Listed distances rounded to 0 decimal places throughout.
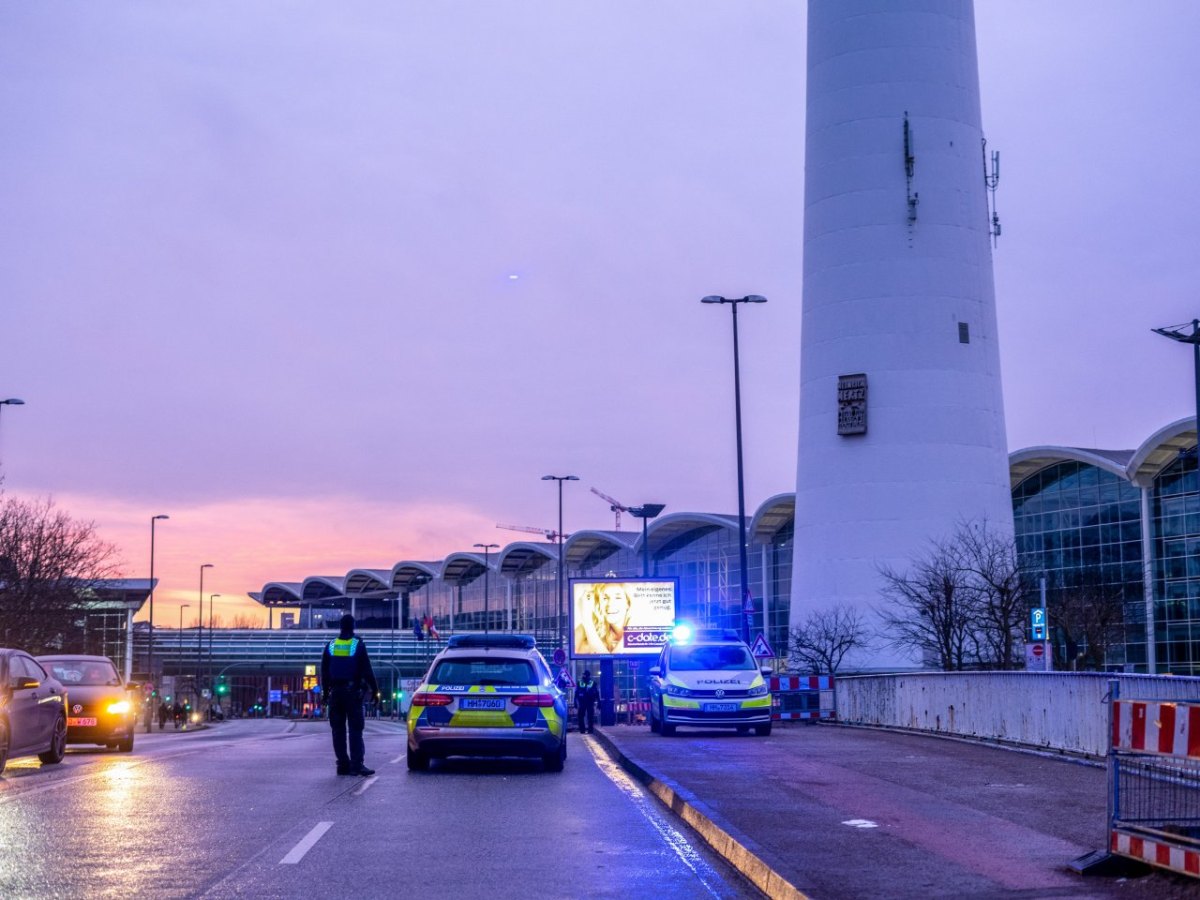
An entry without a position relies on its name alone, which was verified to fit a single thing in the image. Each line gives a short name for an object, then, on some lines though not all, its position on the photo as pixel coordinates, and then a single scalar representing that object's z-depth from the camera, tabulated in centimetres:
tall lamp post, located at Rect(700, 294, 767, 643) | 4035
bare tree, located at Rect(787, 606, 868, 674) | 5494
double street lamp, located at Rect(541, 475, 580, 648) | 7575
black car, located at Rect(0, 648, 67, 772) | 1831
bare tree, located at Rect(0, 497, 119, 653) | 5053
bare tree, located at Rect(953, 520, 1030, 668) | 4441
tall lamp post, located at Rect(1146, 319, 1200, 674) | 5892
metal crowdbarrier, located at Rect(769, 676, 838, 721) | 3650
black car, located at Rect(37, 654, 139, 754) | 2441
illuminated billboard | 4594
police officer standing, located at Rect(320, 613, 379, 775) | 1761
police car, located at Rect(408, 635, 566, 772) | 1812
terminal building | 5956
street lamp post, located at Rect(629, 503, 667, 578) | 6143
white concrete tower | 5269
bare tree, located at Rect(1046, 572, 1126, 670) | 5153
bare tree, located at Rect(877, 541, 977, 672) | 4619
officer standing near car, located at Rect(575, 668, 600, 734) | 3588
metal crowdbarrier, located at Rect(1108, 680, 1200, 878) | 834
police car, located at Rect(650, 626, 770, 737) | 2891
